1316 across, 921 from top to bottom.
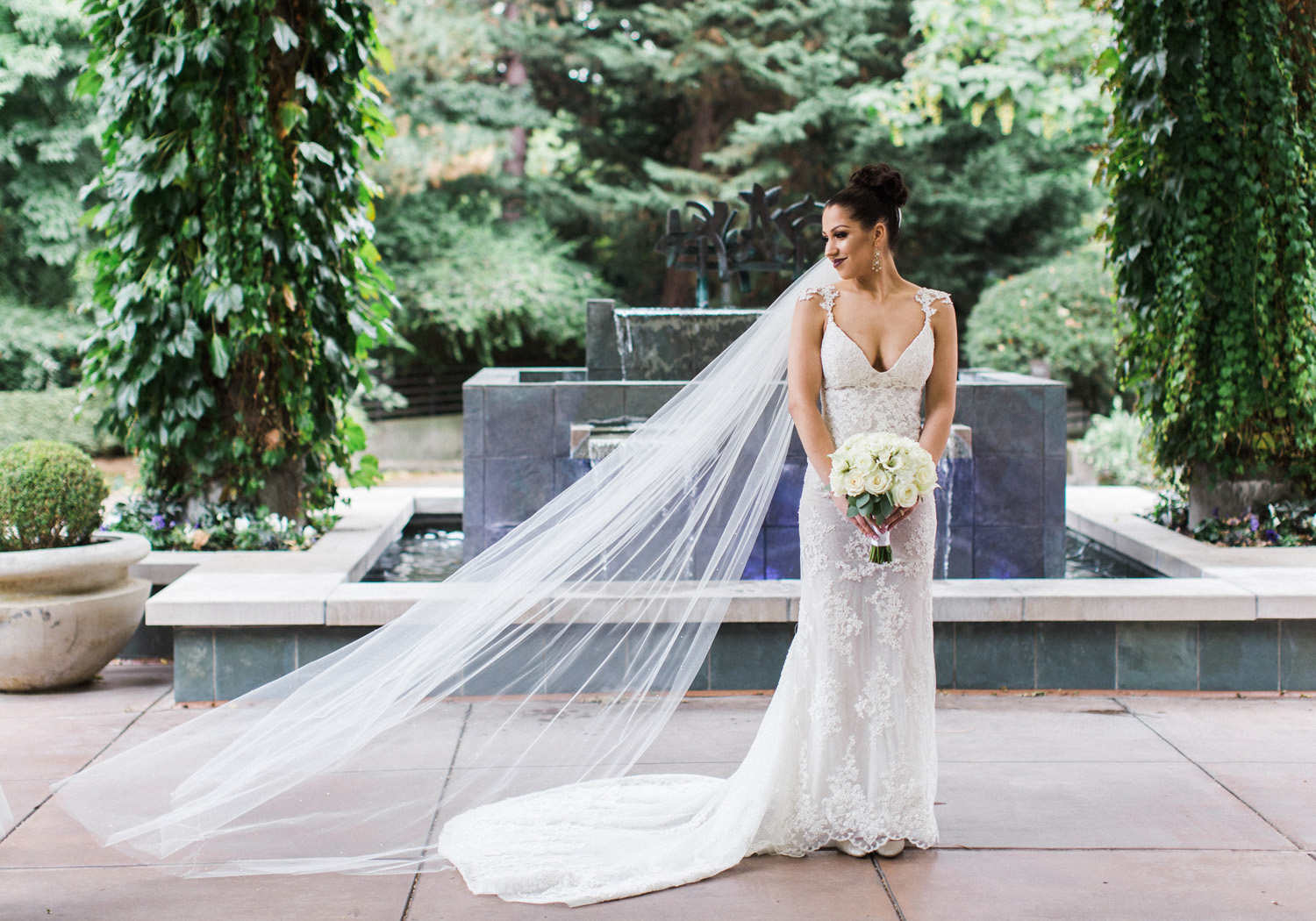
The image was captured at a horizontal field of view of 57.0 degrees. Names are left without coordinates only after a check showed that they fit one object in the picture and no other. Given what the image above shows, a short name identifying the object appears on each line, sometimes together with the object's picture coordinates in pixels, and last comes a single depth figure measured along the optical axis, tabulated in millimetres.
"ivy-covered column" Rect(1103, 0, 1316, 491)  6875
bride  3760
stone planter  5492
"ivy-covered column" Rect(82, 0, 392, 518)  6723
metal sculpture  8094
